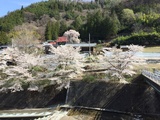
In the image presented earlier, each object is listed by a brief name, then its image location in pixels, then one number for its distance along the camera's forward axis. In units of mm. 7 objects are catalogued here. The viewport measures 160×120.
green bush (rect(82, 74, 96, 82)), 17781
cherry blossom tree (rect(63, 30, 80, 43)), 44344
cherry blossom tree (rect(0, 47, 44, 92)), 18788
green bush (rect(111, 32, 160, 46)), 36062
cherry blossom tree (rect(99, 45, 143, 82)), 17150
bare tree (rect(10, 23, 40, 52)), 31383
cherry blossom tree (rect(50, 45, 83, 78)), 18656
